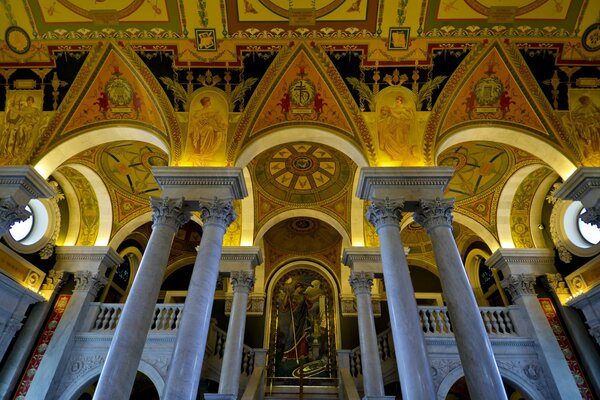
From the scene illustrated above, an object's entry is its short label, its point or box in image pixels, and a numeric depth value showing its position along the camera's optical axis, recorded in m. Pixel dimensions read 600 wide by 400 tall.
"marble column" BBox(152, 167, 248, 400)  5.00
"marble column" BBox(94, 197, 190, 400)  4.93
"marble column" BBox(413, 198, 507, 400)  4.79
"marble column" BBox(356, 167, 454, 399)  5.05
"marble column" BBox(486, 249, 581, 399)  8.37
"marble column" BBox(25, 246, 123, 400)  8.38
